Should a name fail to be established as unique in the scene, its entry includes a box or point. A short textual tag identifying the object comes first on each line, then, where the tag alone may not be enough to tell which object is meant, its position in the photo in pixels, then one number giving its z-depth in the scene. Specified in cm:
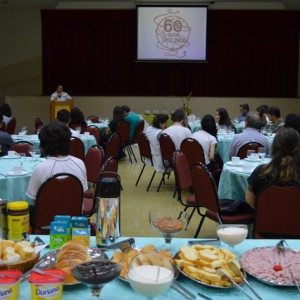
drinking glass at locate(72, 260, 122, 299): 155
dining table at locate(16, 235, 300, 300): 171
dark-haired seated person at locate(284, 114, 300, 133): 616
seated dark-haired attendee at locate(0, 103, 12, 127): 934
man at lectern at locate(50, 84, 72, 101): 1333
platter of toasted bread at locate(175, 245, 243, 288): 177
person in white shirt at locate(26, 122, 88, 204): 363
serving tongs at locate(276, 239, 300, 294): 177
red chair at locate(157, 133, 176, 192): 672
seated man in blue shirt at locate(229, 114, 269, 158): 603
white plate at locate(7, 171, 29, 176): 437
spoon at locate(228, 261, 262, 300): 177
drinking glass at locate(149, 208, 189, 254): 211
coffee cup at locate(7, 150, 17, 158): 528
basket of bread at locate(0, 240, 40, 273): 178
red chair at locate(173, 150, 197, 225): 486
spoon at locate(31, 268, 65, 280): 160
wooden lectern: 1332
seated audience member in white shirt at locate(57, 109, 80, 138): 692
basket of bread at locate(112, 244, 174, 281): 180
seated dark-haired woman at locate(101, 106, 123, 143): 950
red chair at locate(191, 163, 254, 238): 391
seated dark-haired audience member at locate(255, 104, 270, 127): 944
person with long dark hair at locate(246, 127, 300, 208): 339
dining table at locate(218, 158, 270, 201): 462
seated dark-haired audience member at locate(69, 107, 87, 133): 865
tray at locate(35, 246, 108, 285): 184
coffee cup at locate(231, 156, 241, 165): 493
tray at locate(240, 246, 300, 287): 178
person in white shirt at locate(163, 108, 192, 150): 692
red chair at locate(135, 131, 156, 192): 720
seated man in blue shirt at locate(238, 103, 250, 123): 1025
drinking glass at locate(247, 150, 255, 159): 525
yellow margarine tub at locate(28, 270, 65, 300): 155
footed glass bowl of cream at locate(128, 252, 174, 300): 149
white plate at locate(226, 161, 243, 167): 489
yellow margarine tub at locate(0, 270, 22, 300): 153
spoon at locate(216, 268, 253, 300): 169
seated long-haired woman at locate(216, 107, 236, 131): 866
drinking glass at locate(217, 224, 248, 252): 206
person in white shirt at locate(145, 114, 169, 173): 709
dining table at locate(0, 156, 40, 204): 430
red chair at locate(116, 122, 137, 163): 923
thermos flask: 215
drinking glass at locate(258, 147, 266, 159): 523
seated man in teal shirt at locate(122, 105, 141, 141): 960
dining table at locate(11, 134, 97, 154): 756
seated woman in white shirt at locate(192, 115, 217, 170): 634
